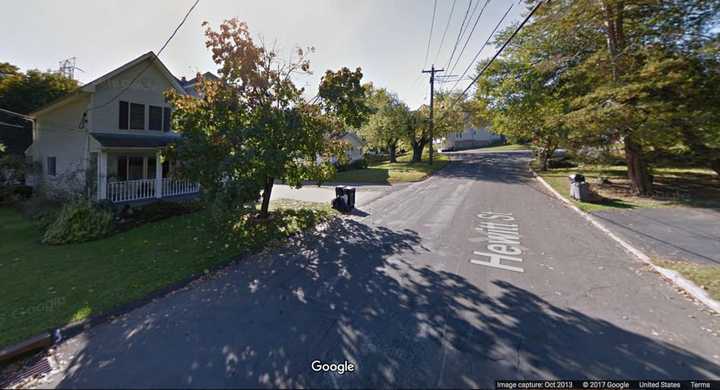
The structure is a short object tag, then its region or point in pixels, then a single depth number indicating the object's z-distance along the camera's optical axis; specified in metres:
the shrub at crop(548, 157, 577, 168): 25.84
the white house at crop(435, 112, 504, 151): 61.22
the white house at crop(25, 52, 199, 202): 11.57
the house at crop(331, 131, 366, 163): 38.09
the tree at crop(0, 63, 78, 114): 17.56
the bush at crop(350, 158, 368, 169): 29.97
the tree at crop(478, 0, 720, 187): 10.43
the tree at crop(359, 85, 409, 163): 32.38
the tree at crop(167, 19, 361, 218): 7.07
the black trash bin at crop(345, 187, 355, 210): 11.01
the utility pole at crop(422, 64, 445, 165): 25.95
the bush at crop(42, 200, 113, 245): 8.04
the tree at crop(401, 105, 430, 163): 32.75
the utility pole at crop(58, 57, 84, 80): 22.82
